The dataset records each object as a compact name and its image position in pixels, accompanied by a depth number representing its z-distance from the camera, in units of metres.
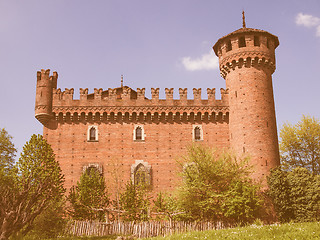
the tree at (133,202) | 22.75
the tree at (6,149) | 33.42
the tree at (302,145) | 34.09
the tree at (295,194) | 21.83
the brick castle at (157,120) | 27.55
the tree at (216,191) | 20.59
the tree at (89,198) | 23.39
